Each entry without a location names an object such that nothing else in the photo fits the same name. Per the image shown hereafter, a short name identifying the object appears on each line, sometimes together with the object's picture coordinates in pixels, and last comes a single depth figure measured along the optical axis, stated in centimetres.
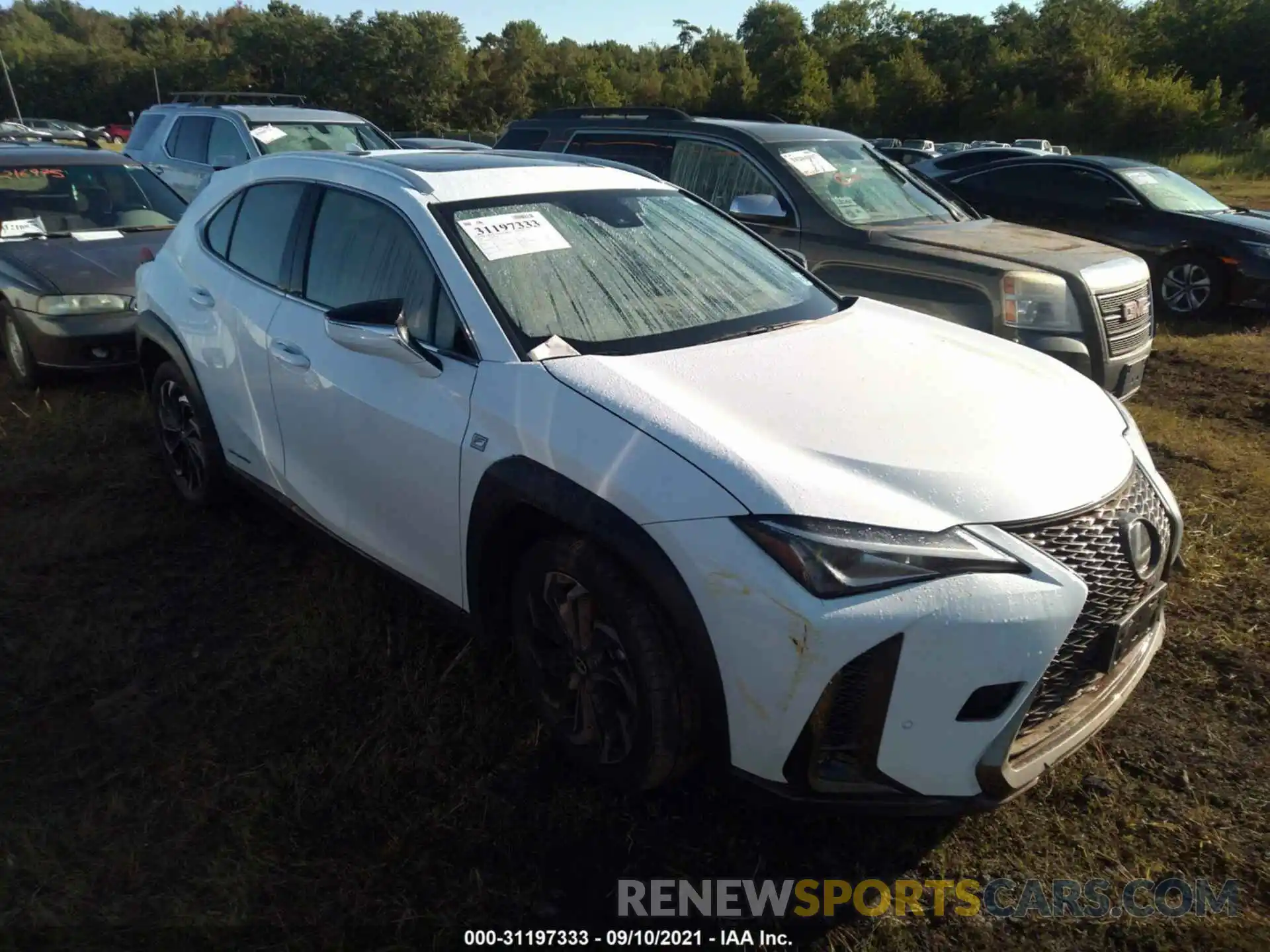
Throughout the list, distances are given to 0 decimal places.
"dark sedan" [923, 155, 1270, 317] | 859
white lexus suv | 204
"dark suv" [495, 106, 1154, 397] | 486
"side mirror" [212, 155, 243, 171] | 923
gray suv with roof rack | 986
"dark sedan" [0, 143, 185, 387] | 584
